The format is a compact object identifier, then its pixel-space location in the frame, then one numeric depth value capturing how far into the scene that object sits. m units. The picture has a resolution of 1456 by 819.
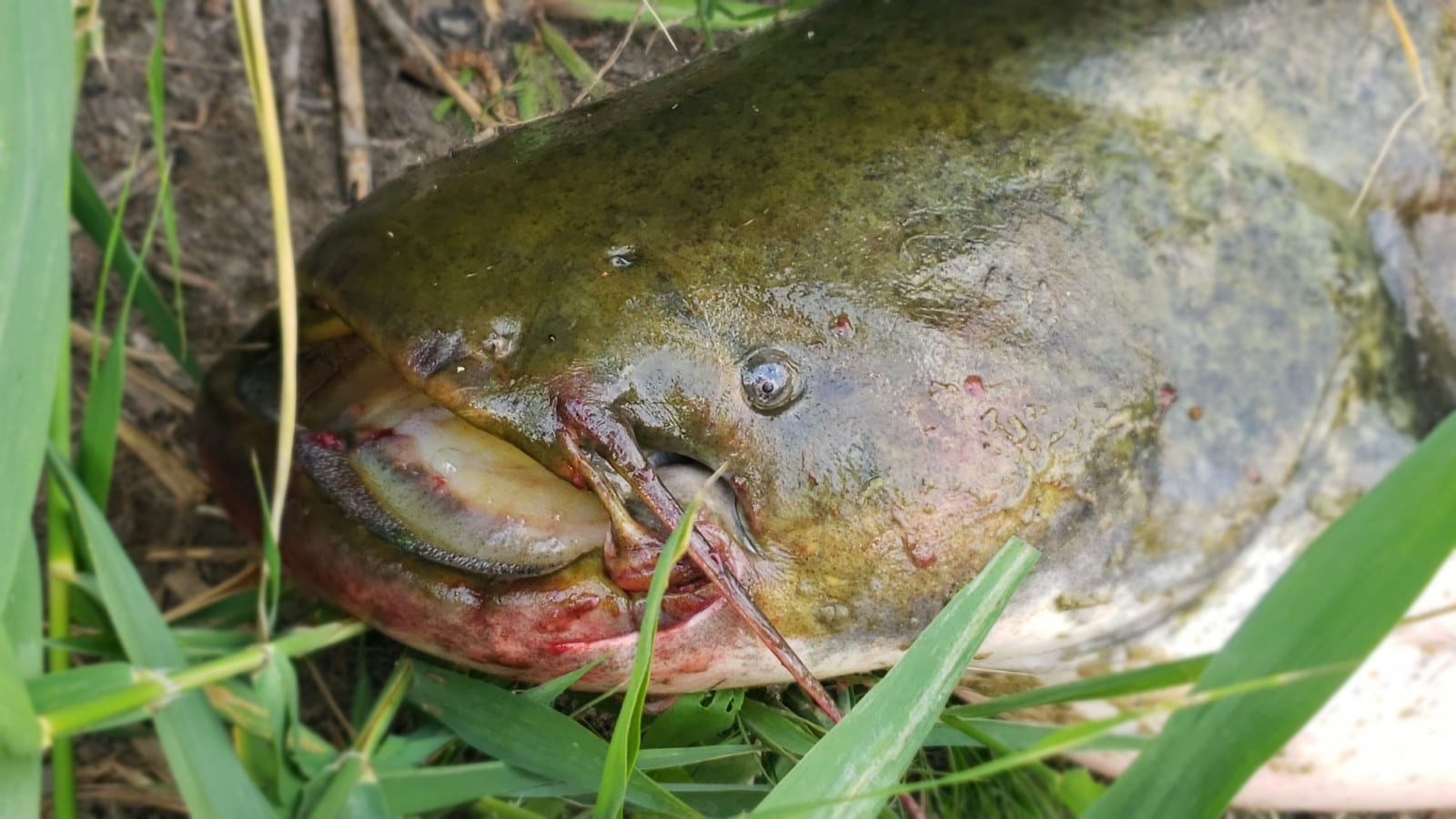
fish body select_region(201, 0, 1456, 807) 0.28
